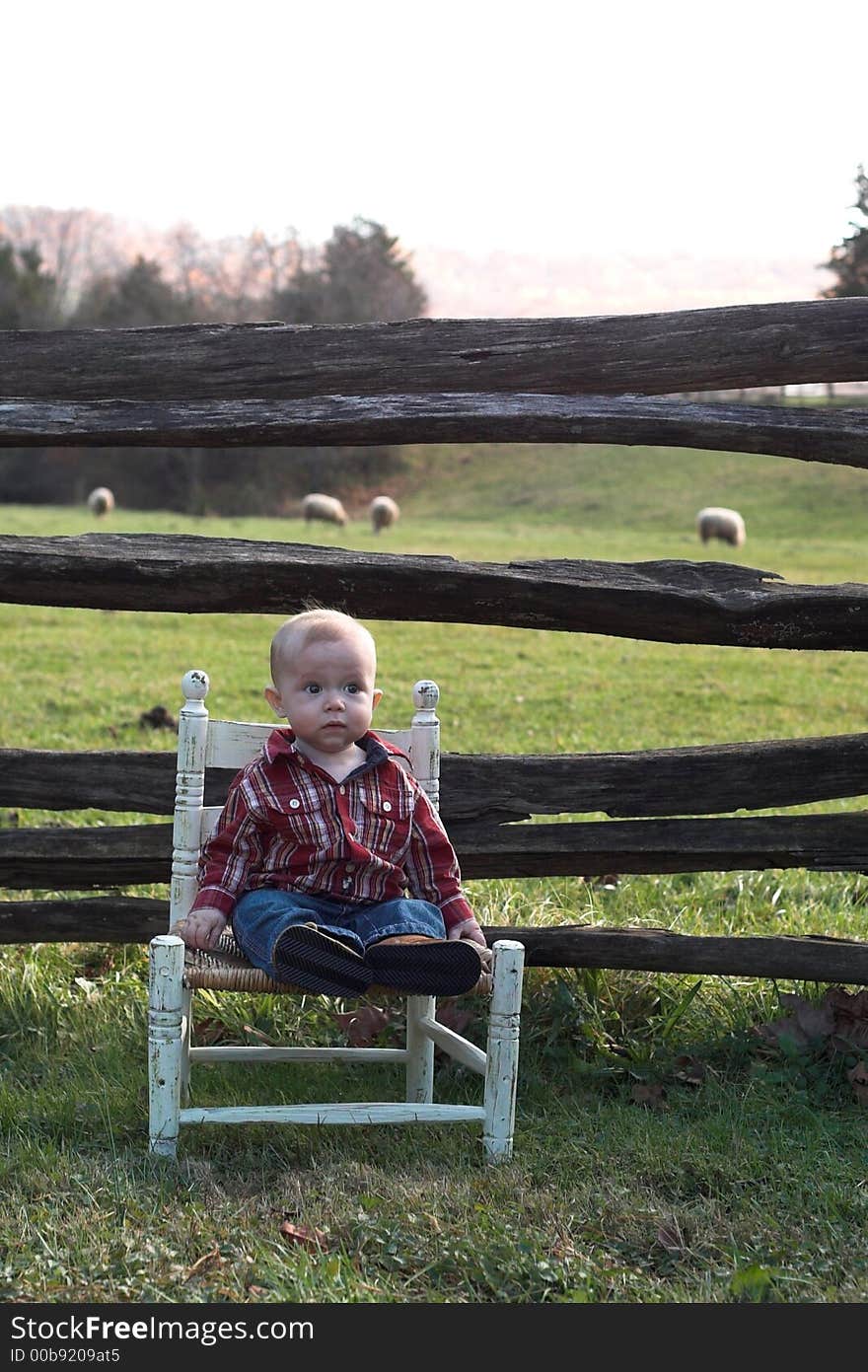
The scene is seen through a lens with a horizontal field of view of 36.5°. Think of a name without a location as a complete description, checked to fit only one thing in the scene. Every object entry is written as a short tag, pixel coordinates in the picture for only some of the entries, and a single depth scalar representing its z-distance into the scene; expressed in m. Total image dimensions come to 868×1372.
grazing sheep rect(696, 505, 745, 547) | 30.70
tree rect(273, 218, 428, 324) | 56.97
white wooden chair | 2.95
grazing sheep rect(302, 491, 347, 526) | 37.03
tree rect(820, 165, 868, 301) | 42.28
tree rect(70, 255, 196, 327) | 51.69
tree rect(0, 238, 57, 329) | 51.91
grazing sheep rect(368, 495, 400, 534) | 35.00
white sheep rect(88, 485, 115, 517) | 38.69
